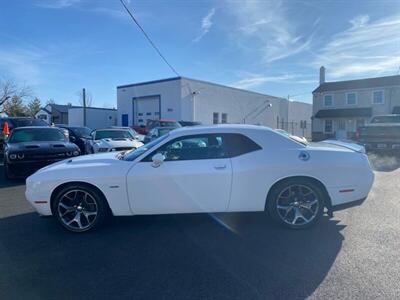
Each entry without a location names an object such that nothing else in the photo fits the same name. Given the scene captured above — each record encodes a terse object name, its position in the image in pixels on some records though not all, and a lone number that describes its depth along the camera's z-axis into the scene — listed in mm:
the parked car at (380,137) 13602
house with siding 28781
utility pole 37719
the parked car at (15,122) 14691
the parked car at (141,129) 24817
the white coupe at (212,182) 4457
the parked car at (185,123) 24647
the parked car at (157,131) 15061
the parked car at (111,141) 10727
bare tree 51397
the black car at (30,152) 8453
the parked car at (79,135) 14273
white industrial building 31141
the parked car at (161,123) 21936
